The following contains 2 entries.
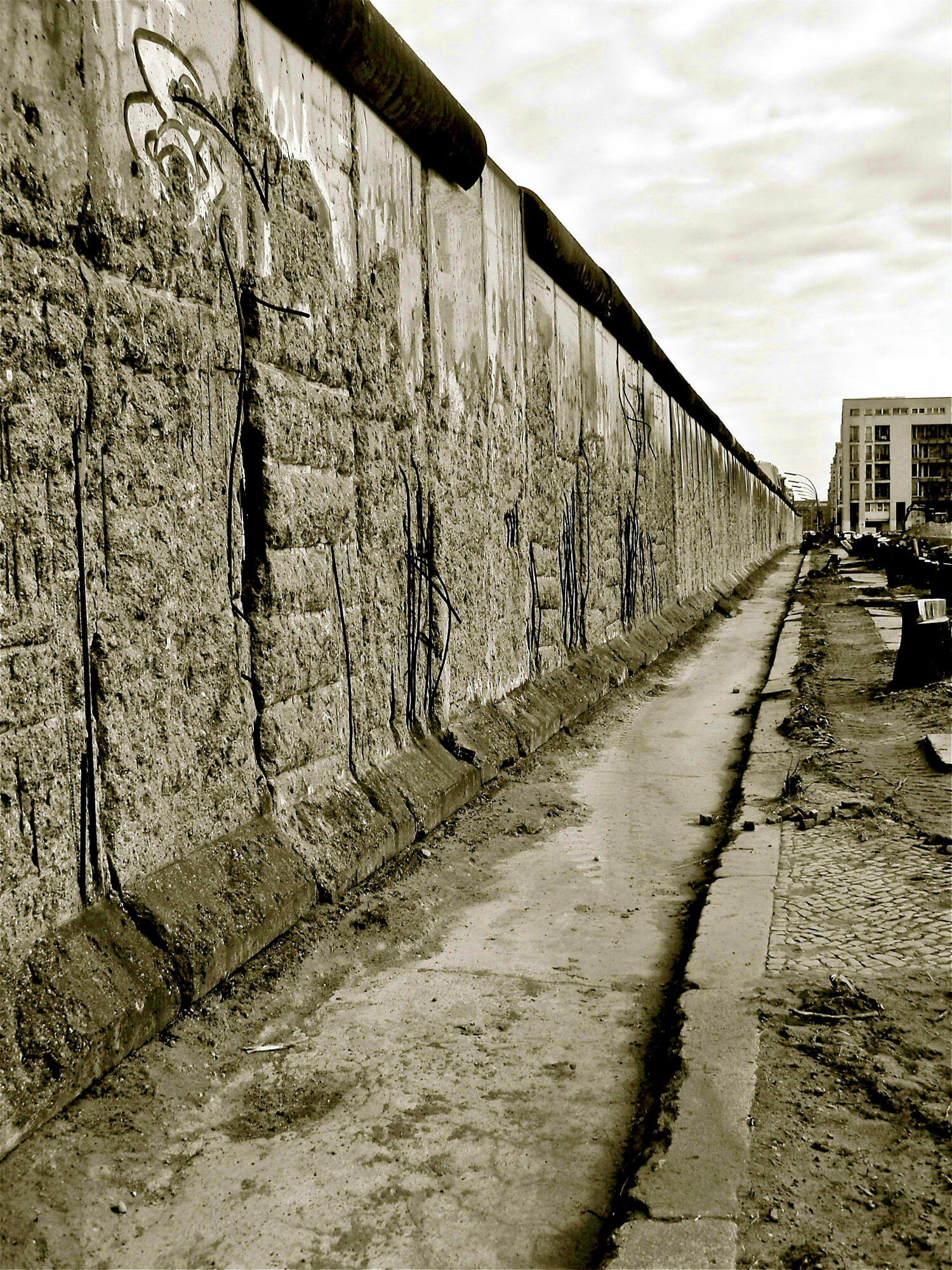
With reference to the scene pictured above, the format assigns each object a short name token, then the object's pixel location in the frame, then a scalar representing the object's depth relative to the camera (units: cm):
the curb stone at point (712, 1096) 154
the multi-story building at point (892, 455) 10506
